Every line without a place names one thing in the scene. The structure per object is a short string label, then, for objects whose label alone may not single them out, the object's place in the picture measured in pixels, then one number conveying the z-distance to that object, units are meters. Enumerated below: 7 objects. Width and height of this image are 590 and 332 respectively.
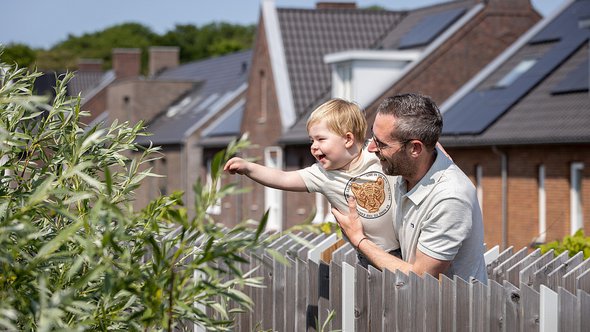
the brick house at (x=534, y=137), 21.28
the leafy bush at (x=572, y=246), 7.27
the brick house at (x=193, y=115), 42.34
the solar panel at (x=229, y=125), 39.95
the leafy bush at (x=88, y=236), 3.59
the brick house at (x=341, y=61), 29.83
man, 4.70
